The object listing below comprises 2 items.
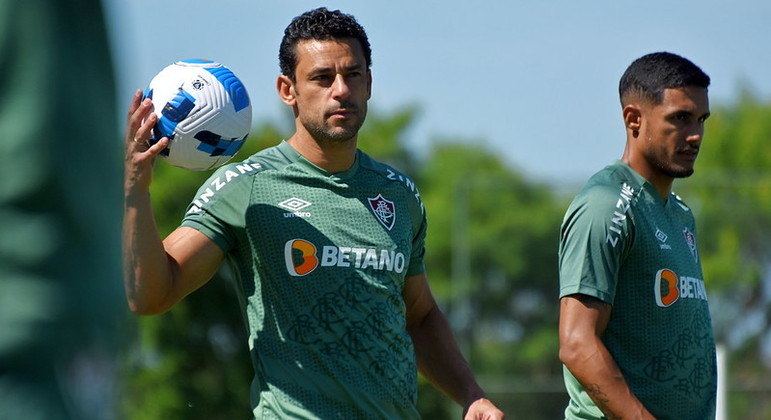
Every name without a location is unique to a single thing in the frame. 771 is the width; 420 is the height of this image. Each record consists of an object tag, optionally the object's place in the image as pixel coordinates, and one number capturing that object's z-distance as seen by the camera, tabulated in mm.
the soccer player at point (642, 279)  9461
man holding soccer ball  8734
